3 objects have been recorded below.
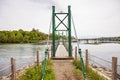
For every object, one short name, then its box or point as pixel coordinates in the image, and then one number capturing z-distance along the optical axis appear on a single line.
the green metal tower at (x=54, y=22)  5.11
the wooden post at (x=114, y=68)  2.20
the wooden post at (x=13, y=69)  2.75
